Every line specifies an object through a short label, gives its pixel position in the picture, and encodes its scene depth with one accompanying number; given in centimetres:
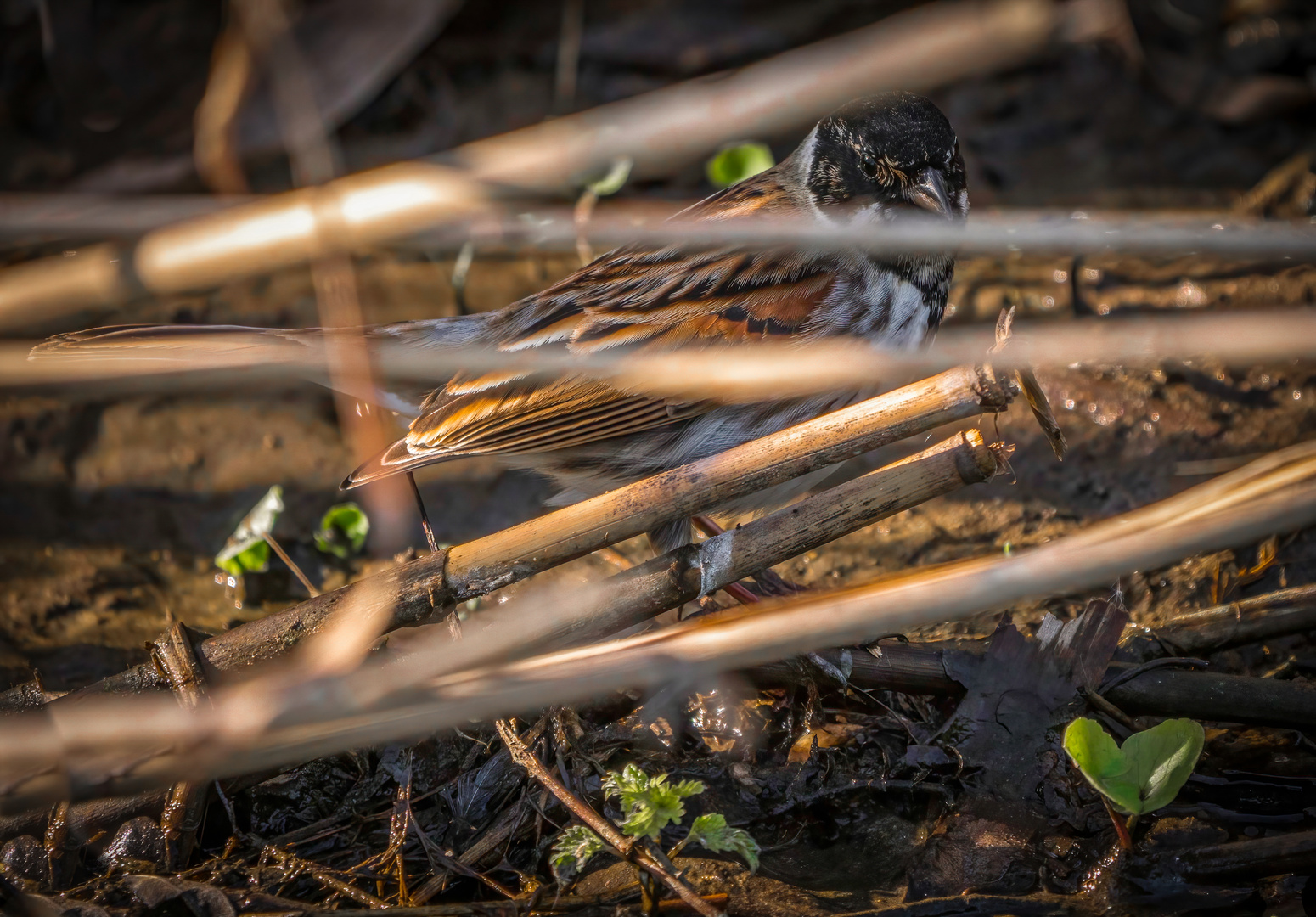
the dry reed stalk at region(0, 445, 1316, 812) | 177
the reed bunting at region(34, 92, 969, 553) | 338
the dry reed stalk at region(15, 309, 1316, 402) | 207
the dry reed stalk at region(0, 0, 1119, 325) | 203
